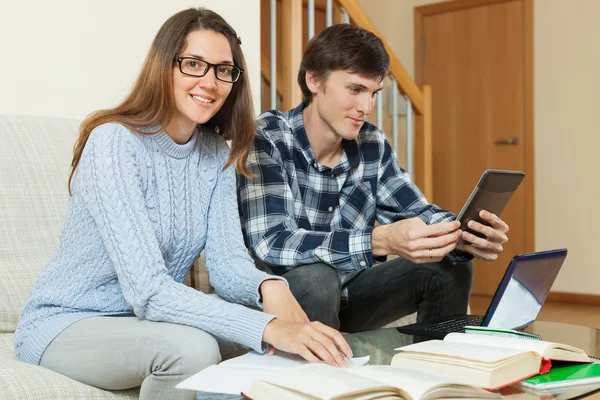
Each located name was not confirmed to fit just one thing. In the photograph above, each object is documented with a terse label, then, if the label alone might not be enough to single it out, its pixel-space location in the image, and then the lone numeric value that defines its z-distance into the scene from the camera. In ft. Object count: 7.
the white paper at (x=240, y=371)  3.20
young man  5.43
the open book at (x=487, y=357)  3.37
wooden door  14.75
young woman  3.84
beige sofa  5.18
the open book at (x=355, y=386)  2.83
